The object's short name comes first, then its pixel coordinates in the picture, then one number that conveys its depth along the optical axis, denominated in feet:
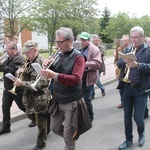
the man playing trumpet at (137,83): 11.71
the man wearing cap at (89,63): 15.93
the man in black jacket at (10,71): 14.47
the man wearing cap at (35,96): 12.33
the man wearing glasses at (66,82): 9.85
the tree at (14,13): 84.38
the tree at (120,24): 126.21
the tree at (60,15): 72.69
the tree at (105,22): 147.78
